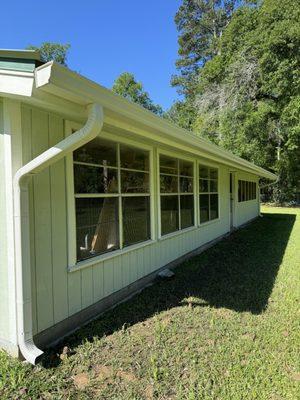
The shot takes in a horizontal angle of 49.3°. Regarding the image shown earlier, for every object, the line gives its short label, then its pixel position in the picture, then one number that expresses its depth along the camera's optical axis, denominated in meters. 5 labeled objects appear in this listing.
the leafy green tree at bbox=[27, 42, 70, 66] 32.53
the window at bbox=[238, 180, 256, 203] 13.28
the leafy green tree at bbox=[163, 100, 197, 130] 27.06
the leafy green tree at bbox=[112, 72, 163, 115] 37.34
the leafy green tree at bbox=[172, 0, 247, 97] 28.23
